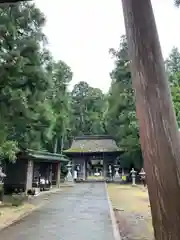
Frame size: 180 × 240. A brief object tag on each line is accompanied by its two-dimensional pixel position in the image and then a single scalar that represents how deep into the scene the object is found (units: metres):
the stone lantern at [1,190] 8.42
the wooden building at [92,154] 21.25
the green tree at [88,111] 30.56
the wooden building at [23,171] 11.32
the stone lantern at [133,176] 17.45
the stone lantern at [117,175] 20.18
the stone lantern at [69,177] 19.54
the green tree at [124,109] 17.92
